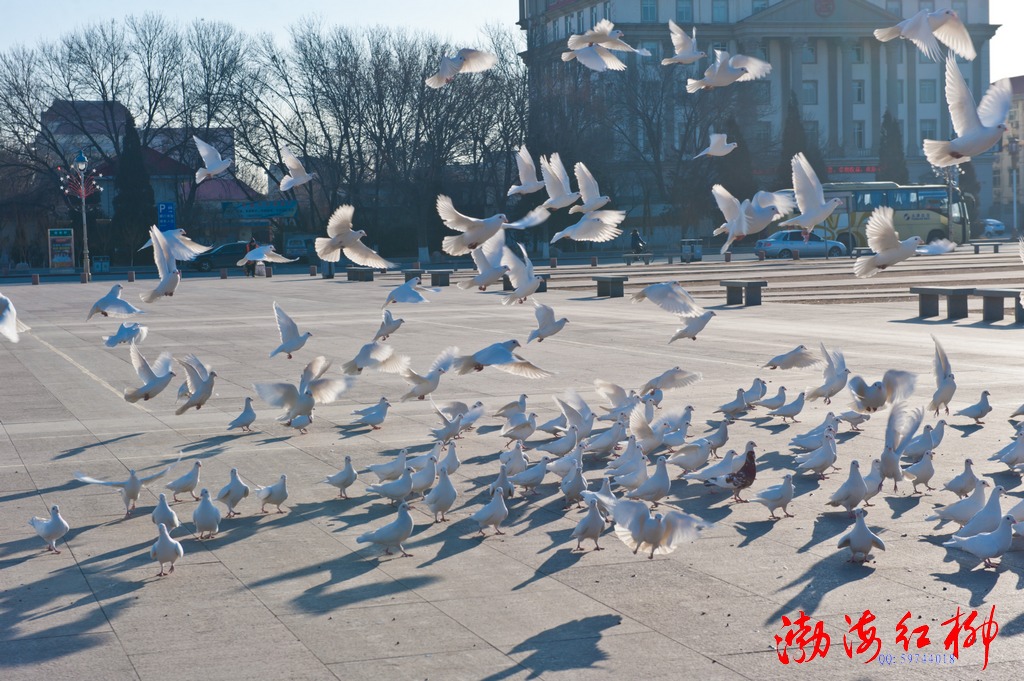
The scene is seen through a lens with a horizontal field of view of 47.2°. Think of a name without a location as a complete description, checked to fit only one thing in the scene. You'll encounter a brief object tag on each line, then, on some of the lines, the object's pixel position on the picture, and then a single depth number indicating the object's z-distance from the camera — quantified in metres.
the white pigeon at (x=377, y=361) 10.01
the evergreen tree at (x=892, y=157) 84.00
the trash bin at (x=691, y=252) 52.31
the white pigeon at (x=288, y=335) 9.62
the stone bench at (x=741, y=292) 27.70
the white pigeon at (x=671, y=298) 10.22
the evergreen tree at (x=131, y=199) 65.12
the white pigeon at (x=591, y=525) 7.24
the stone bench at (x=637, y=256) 51.40
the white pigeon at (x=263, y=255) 10.61
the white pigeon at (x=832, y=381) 11.18
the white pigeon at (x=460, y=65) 10.66
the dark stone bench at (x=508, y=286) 34.64
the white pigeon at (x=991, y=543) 6.70
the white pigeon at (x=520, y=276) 9.66
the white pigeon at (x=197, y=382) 10.76
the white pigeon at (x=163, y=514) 7.52
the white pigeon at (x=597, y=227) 10.52
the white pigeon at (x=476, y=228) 9.23
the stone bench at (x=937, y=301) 22.91
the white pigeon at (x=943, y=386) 10.77
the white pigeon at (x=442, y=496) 8.01
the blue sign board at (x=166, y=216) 57.81
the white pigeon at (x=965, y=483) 7.89
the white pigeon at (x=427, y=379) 10.15
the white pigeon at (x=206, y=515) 7.64
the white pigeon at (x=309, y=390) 9.80
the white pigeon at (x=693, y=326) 10.23
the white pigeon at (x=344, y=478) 8.71
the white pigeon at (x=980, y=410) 11.04
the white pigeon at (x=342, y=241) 10.03
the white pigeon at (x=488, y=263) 9.45
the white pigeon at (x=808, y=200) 8.74
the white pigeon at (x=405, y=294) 9.80
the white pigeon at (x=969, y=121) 7.82
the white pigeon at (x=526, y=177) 10.57
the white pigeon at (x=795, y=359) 11.42
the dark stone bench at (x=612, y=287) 31.70
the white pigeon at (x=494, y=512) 7.67
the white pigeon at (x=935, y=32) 9.03
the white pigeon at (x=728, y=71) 10.34
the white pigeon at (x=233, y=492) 8.27
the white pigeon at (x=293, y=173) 10.79
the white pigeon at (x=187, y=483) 8.65
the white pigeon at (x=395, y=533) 7.28
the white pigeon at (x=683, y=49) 9.96
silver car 56.06
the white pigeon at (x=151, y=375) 10.63
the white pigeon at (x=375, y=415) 11.66
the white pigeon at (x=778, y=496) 7.92
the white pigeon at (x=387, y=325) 10.01
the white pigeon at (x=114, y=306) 10.23
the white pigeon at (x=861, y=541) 6.78
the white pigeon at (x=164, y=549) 6.92
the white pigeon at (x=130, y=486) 8.33
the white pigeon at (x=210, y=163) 10.95
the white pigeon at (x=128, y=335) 10.34
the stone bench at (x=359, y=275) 43.75
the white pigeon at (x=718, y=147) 10.31
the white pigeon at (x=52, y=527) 7.36
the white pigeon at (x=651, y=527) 6.69
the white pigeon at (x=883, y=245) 8.59
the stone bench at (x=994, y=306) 21.85
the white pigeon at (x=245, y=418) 11.45
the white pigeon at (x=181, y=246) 10.28
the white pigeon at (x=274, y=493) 8.32
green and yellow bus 56.91
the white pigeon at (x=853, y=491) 7.77
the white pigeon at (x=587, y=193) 10.24
